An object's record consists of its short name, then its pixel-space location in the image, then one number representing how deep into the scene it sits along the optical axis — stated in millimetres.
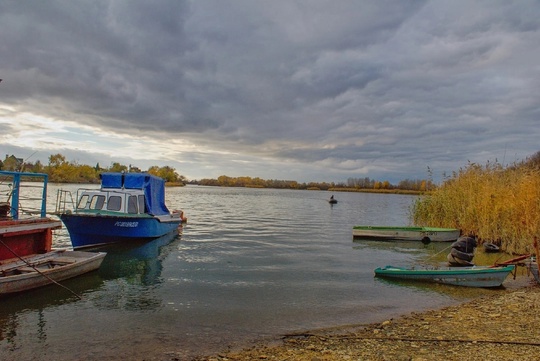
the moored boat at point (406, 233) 25891
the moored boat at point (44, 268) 10828
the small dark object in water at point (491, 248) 20719
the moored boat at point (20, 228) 12055
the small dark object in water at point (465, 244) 14789
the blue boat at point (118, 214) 19328
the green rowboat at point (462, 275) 13539
